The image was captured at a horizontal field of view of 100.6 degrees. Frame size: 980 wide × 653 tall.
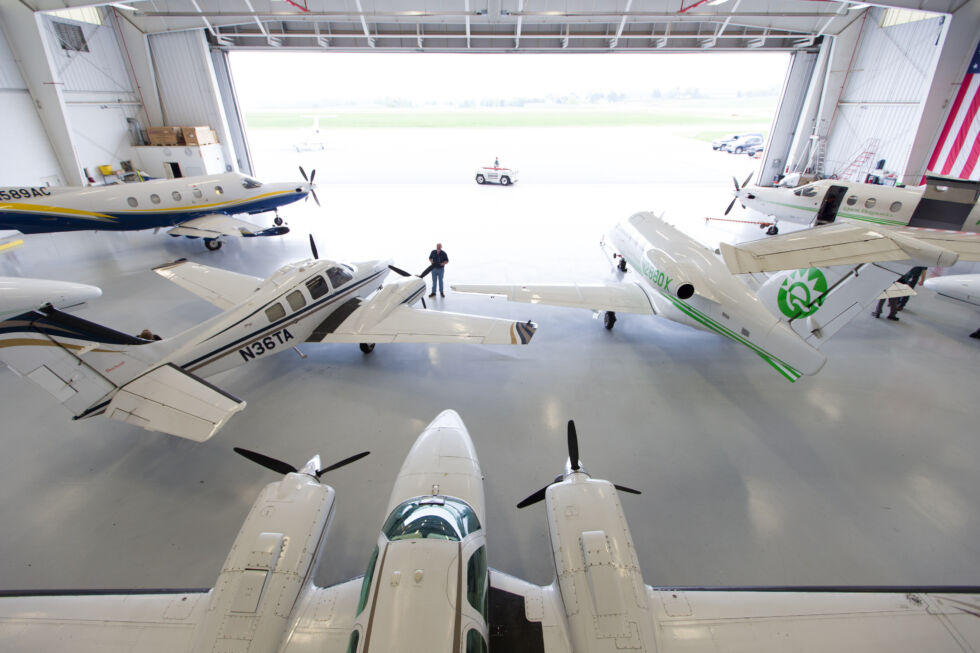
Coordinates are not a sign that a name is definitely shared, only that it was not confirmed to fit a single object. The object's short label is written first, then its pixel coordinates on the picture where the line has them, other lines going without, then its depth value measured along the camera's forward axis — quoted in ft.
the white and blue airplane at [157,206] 37.99
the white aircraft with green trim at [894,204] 37.17
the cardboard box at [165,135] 64.54
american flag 50.03
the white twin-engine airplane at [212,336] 15.76
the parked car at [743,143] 116.57
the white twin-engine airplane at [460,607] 9.41
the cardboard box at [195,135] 64.54
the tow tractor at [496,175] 77.51
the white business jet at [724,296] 21.35
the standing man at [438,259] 32.09
